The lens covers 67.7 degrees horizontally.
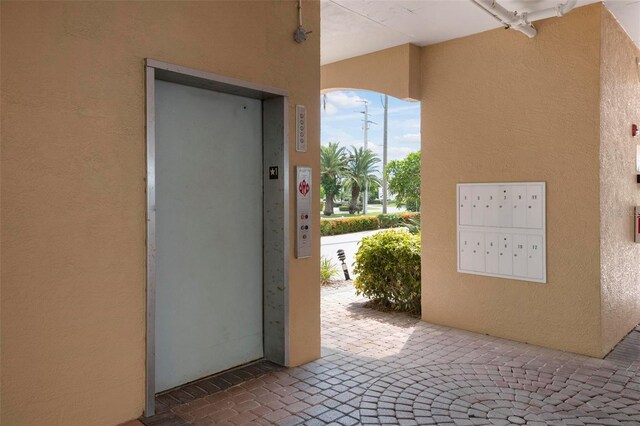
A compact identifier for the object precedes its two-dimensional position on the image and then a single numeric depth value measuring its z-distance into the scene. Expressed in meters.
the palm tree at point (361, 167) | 34.91
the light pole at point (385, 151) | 32.44
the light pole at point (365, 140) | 35.53
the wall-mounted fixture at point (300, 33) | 4.38
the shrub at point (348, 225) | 23.25
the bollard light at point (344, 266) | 9.40
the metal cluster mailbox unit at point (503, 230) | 5.12
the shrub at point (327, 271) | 9.03
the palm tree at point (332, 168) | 33.91
